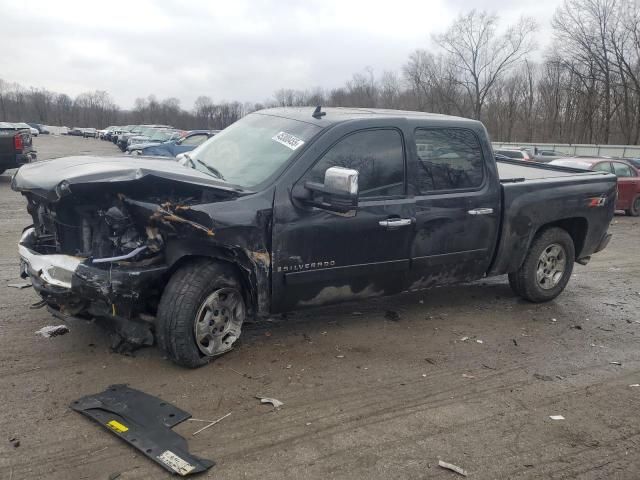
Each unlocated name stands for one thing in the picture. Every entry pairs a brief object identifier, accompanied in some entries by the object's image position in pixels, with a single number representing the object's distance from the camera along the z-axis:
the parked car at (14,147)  14.62
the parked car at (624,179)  14.34
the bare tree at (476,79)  54.53
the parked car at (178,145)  17.58
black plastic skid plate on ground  2.95
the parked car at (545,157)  20.23
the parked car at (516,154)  19.92
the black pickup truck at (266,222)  3.76
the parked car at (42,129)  86.47
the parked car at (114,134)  52.50
